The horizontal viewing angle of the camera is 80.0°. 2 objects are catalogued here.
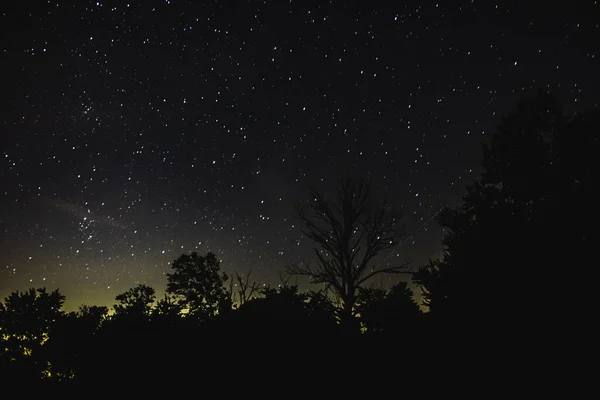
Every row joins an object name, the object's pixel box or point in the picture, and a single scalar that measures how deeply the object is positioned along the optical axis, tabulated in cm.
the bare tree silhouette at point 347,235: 1642
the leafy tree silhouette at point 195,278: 2822
